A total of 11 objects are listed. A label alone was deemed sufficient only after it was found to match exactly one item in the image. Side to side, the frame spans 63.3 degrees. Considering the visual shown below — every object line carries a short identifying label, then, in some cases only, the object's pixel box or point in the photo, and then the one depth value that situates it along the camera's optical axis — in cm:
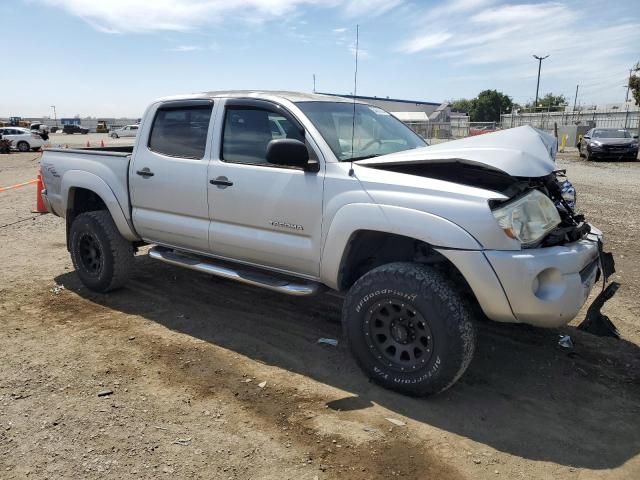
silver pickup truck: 305
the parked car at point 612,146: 2139
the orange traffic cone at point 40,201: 635
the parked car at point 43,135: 3307
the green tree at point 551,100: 9025
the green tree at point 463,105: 10144
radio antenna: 352
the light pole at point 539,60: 5684
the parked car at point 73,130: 6906
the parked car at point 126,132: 5376
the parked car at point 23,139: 3075
